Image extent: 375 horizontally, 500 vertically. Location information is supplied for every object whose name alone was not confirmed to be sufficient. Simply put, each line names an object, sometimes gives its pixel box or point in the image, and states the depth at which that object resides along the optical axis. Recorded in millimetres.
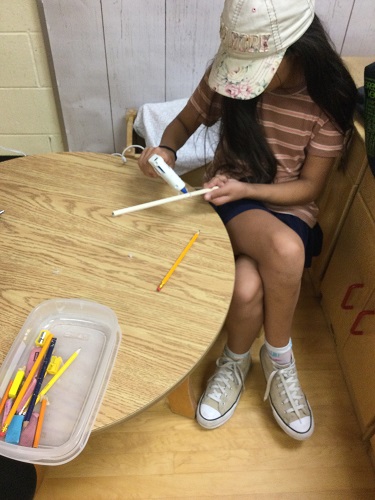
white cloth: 1332
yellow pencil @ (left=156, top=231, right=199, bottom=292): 651
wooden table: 566
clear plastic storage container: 492
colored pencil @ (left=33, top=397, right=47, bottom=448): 495
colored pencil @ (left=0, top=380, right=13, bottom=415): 516
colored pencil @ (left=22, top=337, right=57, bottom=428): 514
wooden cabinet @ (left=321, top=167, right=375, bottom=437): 932
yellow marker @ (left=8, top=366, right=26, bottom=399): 526
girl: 722
